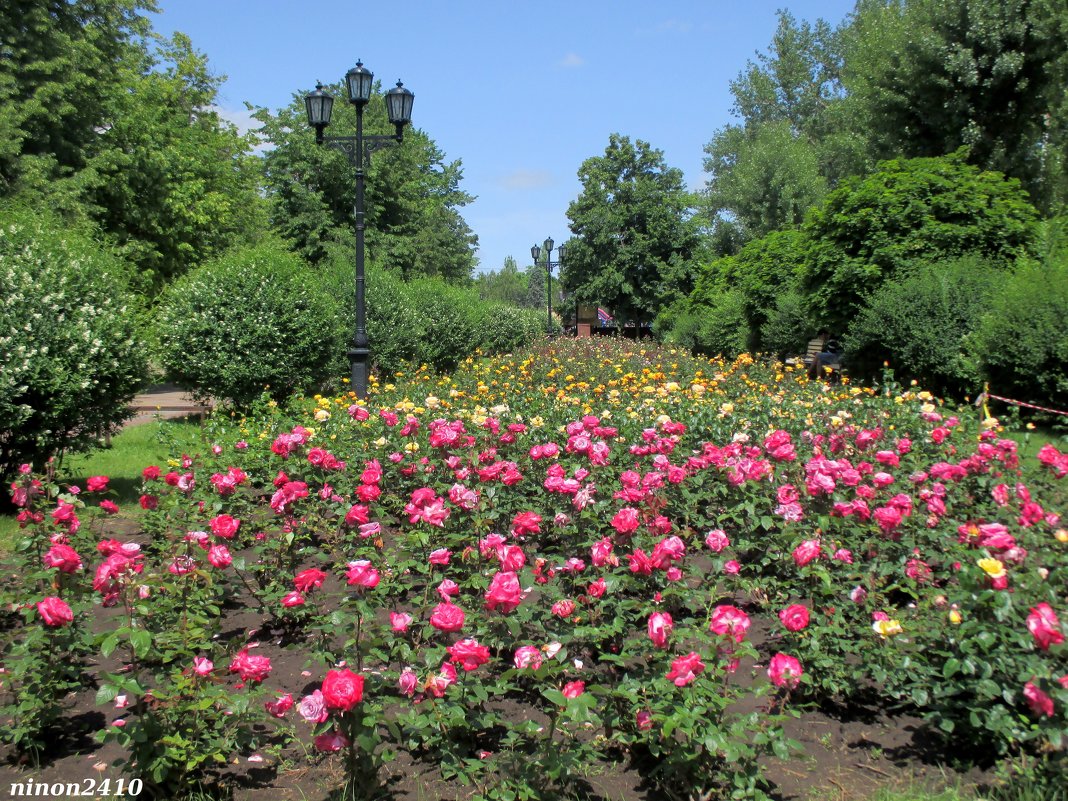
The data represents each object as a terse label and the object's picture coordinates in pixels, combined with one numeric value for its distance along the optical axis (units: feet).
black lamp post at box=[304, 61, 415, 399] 35.22
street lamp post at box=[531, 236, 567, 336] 107.96
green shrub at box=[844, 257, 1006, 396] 39.58
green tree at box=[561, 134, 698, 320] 149.59
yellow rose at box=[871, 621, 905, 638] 9.40
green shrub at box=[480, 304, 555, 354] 96.43
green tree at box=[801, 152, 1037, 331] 46.01
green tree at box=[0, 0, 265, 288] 61.67
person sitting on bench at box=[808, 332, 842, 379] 58.23
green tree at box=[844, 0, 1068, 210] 54.54
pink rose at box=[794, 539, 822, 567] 10.27
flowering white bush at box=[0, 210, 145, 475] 20.52
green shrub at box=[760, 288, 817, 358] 69.05
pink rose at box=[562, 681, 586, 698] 7.84
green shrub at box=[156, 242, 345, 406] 38.75
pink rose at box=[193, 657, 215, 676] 8.91
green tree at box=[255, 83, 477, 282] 95.61
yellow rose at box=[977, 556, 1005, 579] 8.77
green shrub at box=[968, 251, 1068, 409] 32.81
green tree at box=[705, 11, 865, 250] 109.19
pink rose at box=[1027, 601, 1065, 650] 8.22
